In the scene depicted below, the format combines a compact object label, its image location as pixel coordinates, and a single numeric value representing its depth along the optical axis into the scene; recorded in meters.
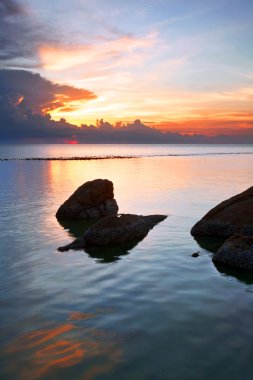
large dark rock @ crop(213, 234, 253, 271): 17.28
